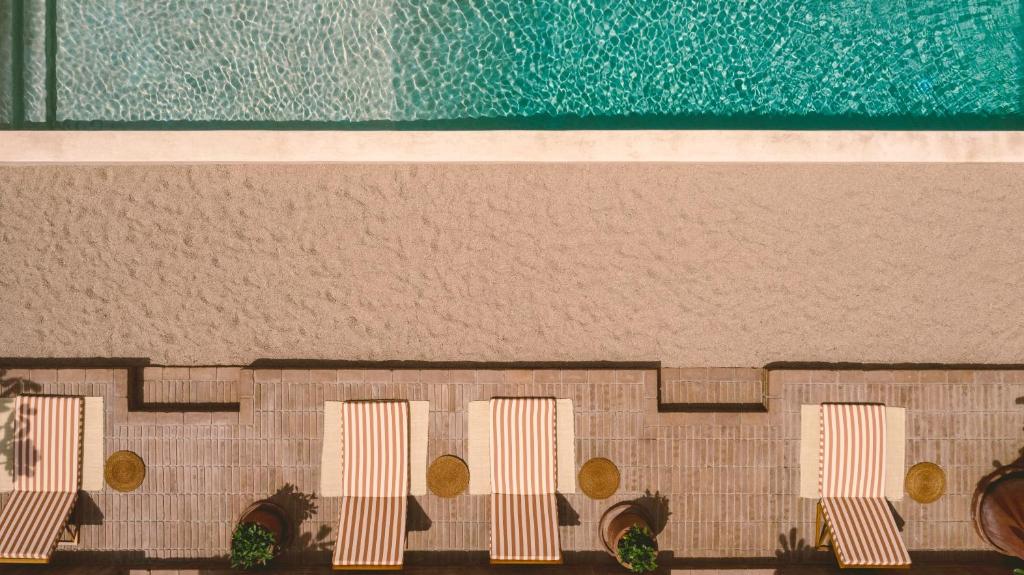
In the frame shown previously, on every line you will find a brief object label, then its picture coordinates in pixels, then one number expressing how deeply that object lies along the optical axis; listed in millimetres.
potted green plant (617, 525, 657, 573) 7871
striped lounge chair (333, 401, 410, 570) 8102
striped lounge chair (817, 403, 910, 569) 8180
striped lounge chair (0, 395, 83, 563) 8234
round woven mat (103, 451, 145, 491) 8445
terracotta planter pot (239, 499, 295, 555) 8148
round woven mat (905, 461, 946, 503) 8492
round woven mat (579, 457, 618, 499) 8508
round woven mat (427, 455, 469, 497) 8516
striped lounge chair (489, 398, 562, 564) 8156
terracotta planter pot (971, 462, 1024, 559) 8047
